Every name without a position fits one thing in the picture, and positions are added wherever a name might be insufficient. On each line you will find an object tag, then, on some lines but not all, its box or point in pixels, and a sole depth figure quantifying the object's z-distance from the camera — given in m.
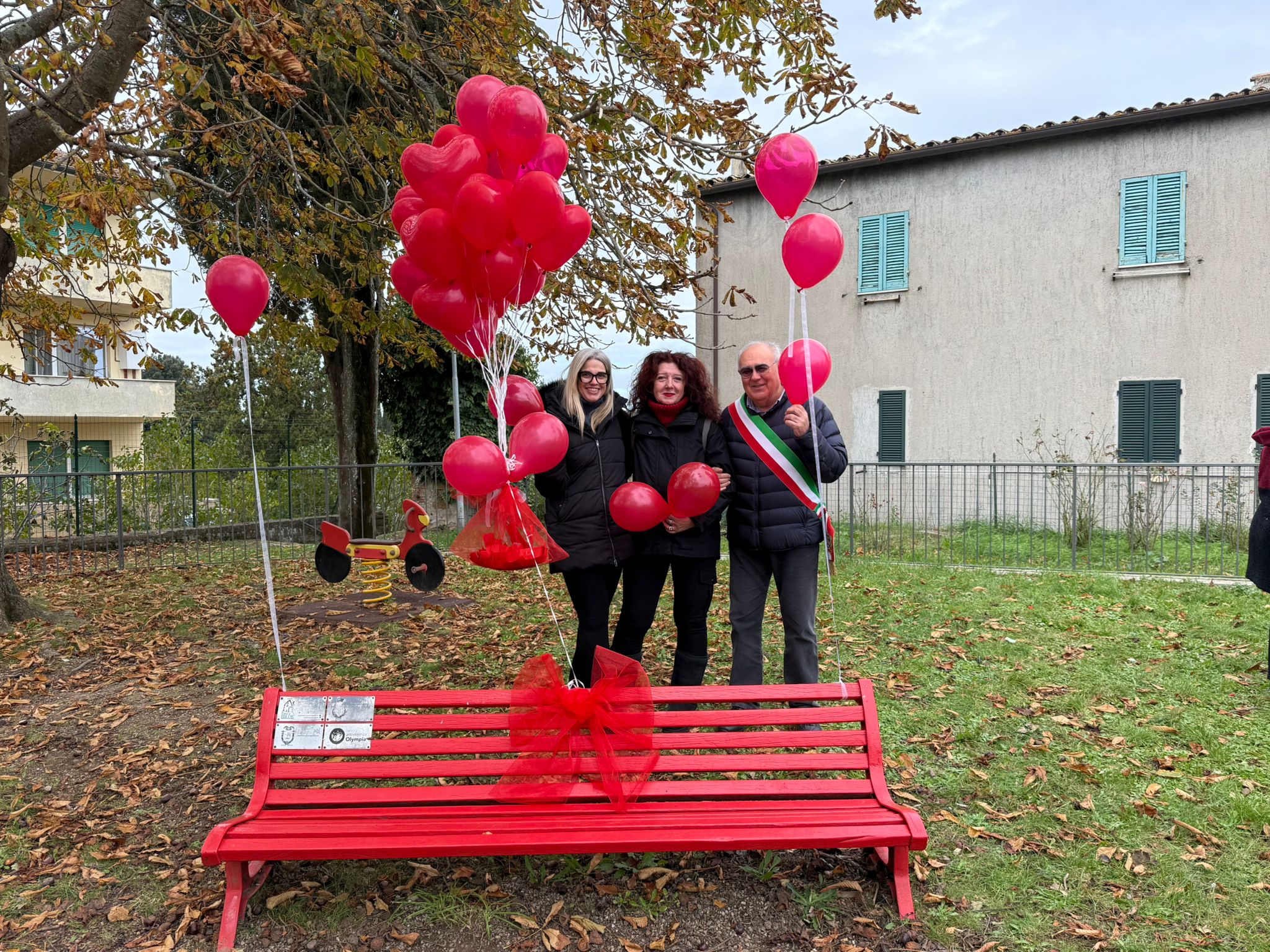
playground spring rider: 6.12
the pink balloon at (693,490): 3.46
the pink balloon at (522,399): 3.71
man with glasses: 3.71
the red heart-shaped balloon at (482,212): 3.08
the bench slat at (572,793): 2.96
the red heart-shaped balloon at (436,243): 3.21
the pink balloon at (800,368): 3.27
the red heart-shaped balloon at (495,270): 3.29
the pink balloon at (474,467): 3.08
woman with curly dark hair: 3.73
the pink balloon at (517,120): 3.13
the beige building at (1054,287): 11.77
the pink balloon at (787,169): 3.30
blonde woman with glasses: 3.72
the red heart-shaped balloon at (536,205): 3.13
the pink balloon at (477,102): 3.27
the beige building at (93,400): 22.48
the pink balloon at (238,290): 3.30
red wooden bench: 2.68
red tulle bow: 2.96
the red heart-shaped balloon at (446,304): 3.43
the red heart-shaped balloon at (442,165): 3.20
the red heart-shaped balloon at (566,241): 3.38
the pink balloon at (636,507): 3.47
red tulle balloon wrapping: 3.30
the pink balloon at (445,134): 3.45
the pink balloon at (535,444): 3.23
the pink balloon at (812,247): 3.26
